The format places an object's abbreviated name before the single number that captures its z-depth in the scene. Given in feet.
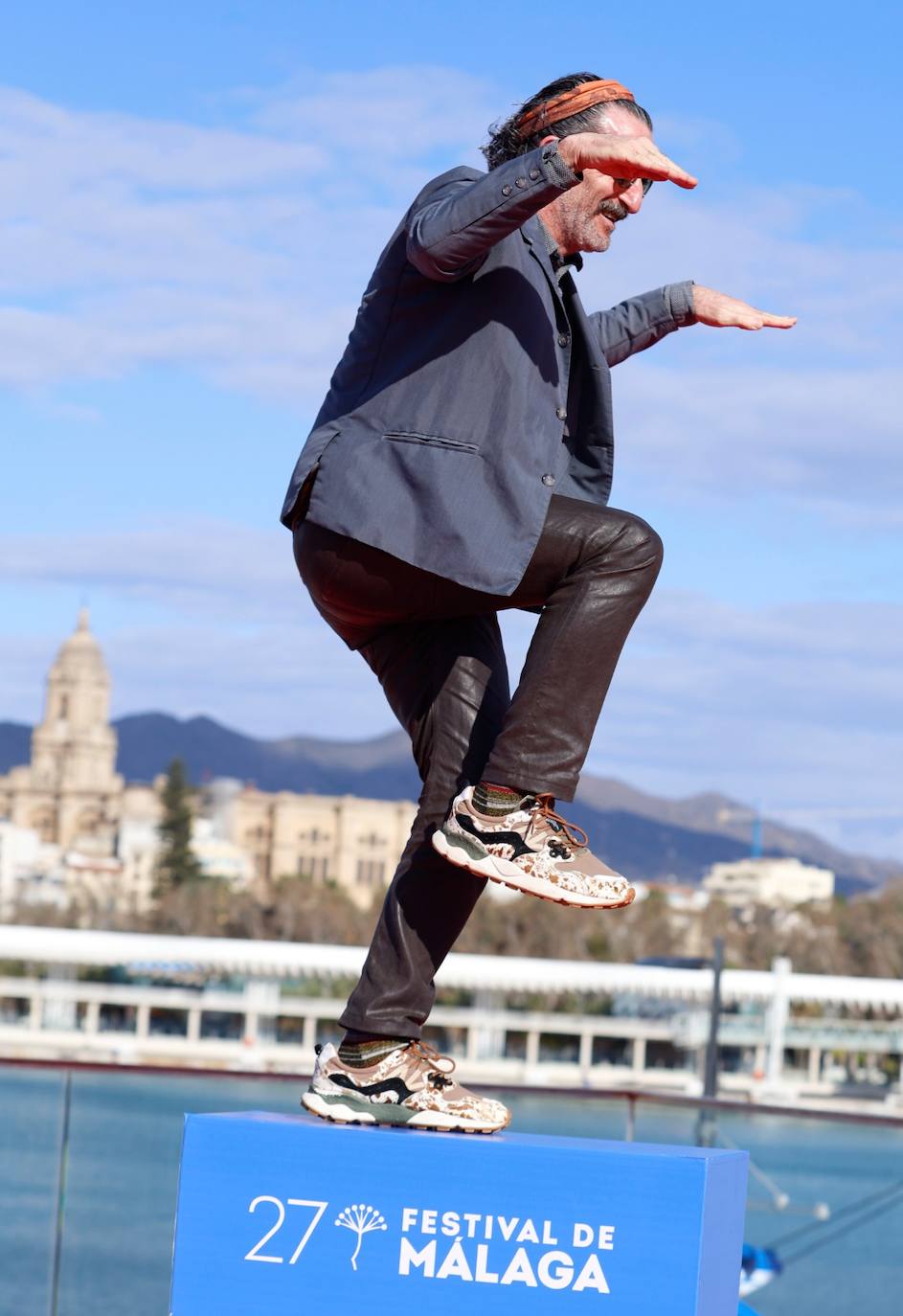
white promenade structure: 193.88
